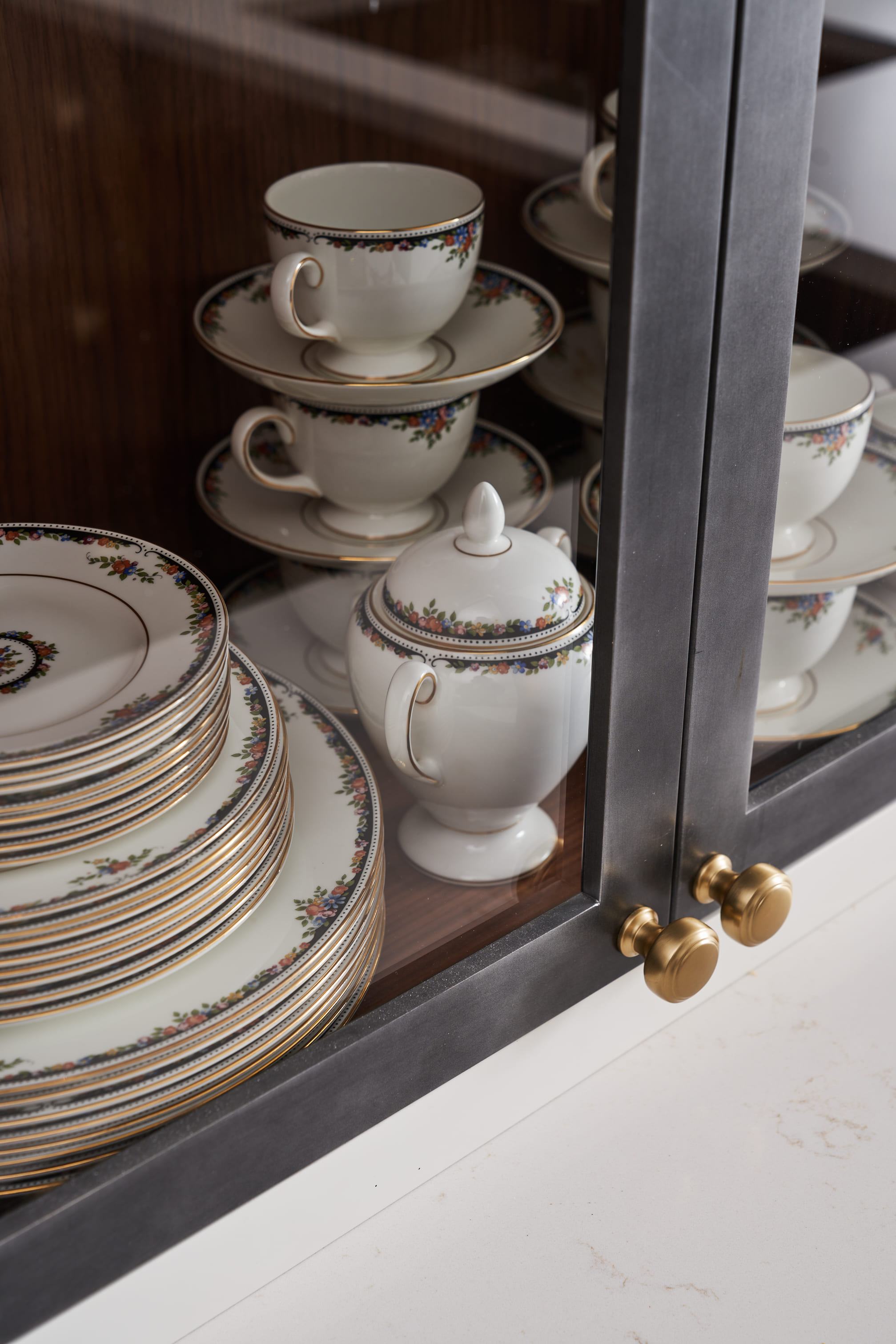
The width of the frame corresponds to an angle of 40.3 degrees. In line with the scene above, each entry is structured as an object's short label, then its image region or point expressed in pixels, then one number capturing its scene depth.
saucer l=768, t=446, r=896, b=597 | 0.50
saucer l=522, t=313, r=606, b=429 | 0.41
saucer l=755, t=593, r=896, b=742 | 0.53
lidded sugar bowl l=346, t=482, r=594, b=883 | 0.44
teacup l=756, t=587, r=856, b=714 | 0.49
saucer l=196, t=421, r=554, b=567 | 0.50
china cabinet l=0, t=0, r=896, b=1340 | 0.36
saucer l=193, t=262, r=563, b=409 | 0.47
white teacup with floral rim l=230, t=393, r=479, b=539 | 0.50
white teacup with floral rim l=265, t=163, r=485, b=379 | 0.46
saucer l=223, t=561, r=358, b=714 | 0.49
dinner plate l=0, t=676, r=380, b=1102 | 0.37
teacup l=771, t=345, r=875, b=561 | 0.44
